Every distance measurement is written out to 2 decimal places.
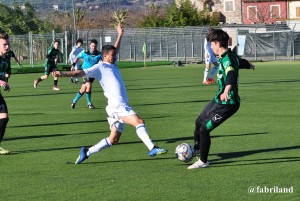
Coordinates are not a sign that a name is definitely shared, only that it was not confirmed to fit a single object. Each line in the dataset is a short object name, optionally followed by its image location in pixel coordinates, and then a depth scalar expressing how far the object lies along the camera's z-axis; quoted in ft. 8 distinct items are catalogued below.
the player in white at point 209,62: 99.35
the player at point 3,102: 41.57
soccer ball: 36.11
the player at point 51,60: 102.06
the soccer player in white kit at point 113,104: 36.42
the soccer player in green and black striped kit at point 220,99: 34.12
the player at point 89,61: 69.10
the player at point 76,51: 108.68
